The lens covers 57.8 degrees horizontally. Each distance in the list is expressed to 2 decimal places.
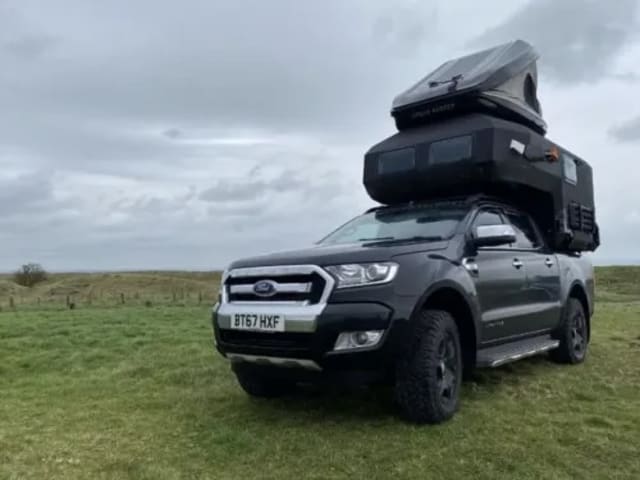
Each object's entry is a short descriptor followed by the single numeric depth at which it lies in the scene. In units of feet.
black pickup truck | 12.12
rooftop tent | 19.39
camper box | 18.03
